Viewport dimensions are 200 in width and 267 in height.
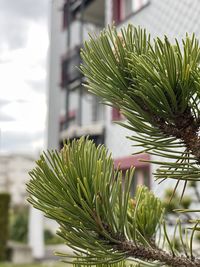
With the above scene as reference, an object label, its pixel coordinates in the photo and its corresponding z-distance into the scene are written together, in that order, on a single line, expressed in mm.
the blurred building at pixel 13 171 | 34125
